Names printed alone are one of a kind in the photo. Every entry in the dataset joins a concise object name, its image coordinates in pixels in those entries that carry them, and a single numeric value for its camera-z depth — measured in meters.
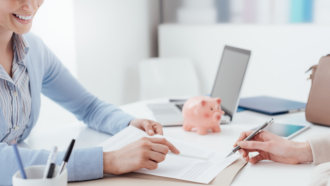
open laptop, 1.23
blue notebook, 1.35
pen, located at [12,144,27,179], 0.49
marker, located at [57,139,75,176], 0.53
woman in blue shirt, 0.74
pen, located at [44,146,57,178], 0.52
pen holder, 0.50
